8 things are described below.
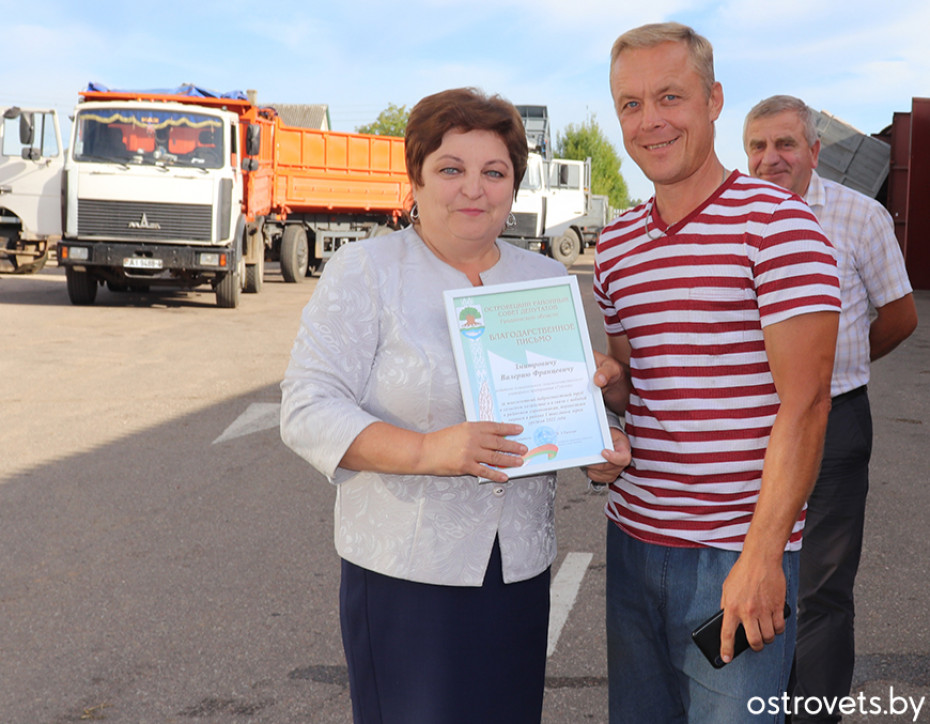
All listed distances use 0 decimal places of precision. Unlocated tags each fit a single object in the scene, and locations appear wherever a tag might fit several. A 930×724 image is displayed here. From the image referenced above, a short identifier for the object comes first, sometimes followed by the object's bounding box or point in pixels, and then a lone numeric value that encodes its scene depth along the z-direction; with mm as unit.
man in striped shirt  1966
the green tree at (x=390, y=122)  61438
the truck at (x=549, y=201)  25234
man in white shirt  3283
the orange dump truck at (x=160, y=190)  15258
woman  2104
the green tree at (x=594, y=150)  94250
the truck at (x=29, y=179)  17080
